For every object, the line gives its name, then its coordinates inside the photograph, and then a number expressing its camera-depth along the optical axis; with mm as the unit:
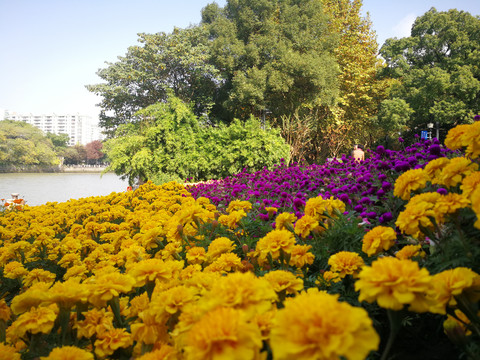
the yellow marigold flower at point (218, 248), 661
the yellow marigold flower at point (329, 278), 574
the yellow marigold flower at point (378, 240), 503
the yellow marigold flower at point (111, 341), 476
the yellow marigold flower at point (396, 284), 322
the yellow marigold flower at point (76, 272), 723
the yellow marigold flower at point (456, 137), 617
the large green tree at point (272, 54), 11693
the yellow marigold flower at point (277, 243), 568
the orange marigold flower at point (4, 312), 575
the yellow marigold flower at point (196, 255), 663
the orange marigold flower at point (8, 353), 470
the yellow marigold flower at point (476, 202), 378
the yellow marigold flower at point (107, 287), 474
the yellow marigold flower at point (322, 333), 272
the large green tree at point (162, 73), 12582
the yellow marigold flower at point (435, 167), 593
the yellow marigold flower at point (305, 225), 673
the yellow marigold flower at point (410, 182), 575
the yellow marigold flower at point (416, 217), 478
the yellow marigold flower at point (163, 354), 393
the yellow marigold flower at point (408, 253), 478
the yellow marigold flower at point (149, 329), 440
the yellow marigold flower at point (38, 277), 754
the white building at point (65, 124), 114568
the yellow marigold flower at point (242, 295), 329
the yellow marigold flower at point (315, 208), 721
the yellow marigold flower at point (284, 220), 732
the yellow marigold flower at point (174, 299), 416
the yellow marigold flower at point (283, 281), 460
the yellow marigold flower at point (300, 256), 594
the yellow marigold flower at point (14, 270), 838
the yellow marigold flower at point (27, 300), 495
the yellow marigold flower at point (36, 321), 476
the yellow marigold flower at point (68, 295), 472
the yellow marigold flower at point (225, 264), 583
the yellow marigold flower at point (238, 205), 2100
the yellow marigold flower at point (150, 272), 497
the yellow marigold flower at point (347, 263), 530
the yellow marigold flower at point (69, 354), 403
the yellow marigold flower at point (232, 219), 865
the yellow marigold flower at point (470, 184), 458
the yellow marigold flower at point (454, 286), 363
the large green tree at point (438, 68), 14526
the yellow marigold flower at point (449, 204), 455
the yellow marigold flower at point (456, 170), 535
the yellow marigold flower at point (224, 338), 297
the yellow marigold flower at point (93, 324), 499
